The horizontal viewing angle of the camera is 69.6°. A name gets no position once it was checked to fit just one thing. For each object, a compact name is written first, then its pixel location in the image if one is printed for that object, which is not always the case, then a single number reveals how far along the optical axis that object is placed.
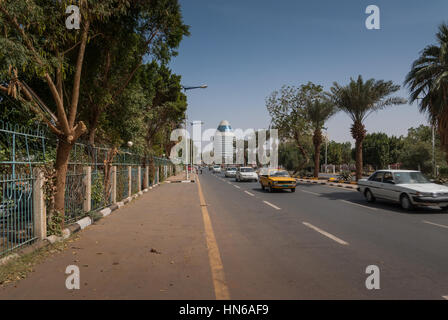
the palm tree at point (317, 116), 36.31
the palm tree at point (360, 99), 26.97
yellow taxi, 19.16
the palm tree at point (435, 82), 19.72
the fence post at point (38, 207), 6.52
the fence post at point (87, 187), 9.62
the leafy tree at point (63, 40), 5.68
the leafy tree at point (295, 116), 38.38
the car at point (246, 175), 31.69
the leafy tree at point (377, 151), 63.78
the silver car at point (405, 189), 11.16
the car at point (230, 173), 43.10
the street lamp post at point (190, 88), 30.78
